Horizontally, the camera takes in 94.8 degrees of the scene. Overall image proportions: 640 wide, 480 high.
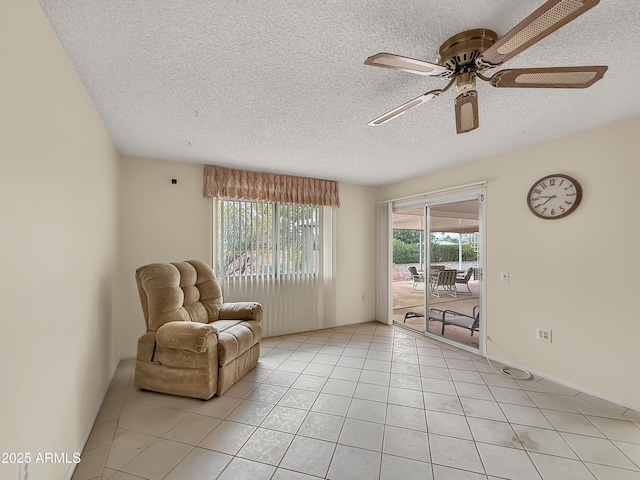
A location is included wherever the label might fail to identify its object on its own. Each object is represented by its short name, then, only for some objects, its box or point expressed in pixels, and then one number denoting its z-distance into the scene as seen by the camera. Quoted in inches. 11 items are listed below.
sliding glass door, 145.5
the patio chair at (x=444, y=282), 165.2
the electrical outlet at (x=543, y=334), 114.0
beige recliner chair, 97.1
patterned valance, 150.9
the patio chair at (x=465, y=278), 150.9
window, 158.4
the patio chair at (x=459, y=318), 148.0
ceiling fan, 44.2
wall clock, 106.5
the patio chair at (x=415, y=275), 202.5
